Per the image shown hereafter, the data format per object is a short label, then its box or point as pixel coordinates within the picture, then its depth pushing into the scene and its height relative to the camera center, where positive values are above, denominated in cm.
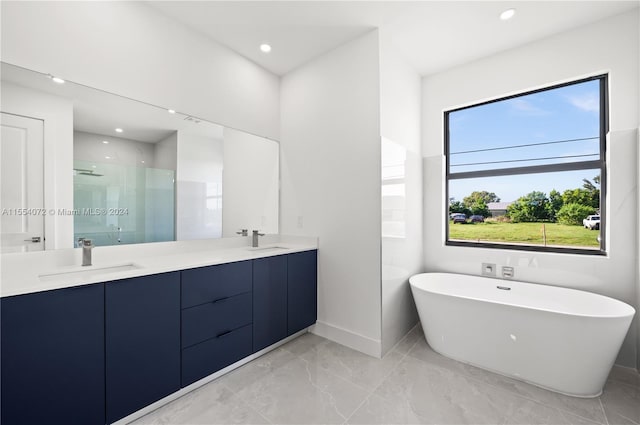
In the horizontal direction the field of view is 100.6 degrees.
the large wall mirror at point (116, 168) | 150 +32
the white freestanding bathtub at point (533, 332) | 165 -84
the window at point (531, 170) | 232 +41
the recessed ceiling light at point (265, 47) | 246 +154
